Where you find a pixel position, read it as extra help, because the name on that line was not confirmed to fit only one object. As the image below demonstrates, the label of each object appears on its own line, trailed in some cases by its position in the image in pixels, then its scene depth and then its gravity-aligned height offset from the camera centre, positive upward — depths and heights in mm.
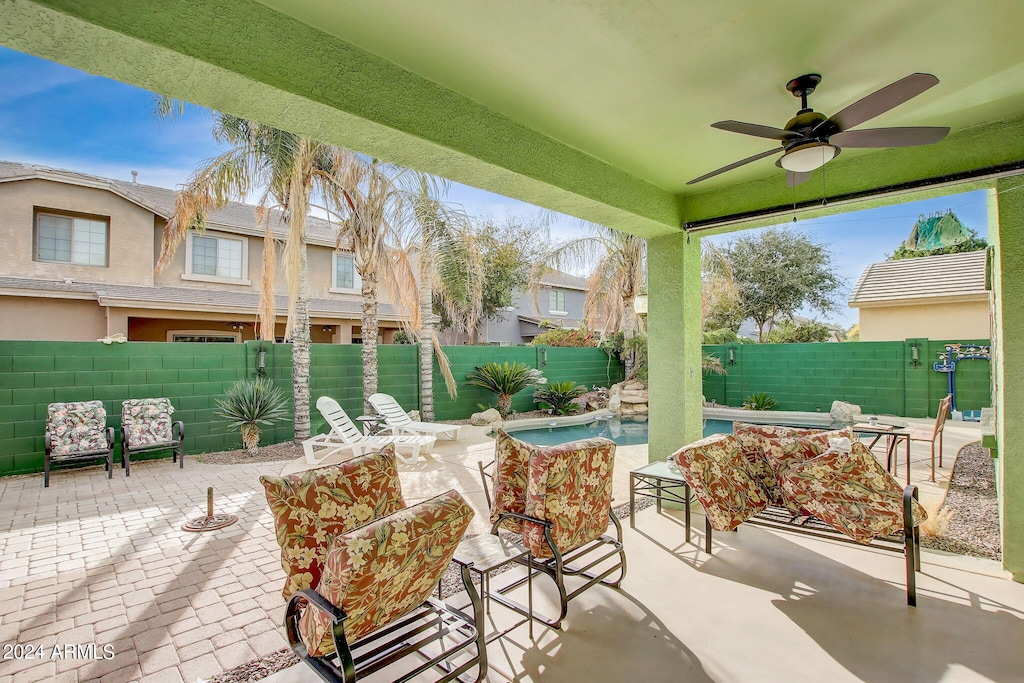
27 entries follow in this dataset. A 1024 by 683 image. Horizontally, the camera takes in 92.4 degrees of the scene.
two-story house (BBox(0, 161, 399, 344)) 10031 +1870
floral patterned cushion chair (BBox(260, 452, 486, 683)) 1731 -877
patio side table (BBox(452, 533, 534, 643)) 2547 -1156
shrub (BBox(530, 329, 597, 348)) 15083 +325
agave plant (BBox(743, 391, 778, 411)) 11805 -1288
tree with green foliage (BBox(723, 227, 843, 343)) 18953 +2905
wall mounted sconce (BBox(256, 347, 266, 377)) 8016 -204
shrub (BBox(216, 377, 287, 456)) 7387 -897
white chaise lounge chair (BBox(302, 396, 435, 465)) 6977 -1330
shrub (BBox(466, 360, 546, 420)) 10672 -653
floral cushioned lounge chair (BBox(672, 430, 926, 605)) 3205 -991
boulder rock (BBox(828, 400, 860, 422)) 10281 -1329
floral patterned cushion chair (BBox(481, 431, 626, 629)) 2846 -932
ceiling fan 2607 +1227
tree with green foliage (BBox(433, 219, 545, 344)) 16000 +2823
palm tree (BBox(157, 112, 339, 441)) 7406 +2484
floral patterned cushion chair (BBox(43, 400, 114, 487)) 6148 -1096
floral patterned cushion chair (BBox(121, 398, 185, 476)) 6590 -1113
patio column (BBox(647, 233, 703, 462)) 5047 +70
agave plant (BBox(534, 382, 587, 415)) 11570 -1144
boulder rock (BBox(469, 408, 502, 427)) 9914 -1389
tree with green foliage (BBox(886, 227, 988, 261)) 16612 +3572
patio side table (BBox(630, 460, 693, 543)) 4184 -1141
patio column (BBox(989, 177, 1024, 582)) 3391 -123
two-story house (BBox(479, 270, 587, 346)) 19516 +1475
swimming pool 9483 -1714
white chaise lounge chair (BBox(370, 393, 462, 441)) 8102 -1227
